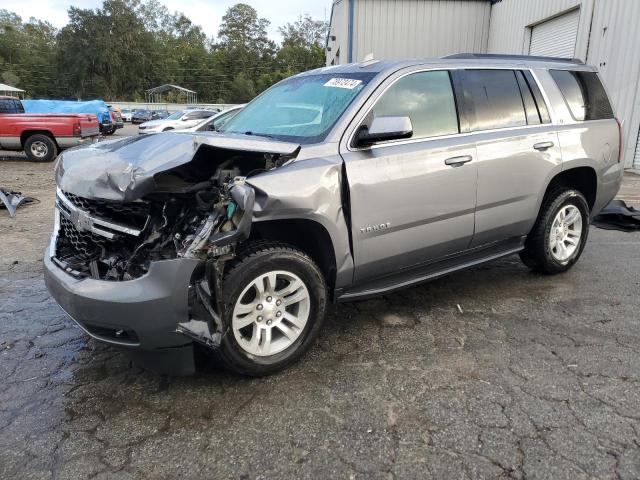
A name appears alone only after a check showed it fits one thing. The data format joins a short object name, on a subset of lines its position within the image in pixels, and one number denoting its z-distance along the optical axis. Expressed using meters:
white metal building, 10.99
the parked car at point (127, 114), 50.09
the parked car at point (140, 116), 46.03
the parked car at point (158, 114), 45.75
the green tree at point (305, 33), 101.12
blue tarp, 21.92
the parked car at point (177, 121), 19.48
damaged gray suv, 2.65
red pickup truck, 13.70
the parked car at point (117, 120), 24.91
